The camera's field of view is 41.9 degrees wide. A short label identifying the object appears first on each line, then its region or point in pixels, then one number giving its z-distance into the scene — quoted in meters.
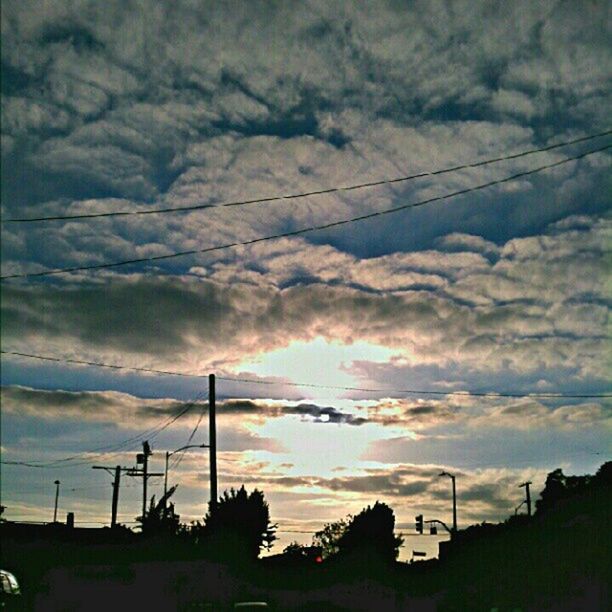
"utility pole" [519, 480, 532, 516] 84.99
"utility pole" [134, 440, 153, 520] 66.69
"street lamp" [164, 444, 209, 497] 38.41
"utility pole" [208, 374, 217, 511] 35.47
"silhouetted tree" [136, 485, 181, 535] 58.12
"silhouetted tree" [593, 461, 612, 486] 52.66
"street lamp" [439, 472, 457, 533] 76.50
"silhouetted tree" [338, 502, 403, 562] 103.21
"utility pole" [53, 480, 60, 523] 110.69
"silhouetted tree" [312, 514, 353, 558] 134.64
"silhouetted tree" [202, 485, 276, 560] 53.38
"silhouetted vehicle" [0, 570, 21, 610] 24.77
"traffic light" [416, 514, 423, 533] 78.00
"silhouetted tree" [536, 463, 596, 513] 88.78
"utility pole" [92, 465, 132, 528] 70.31
